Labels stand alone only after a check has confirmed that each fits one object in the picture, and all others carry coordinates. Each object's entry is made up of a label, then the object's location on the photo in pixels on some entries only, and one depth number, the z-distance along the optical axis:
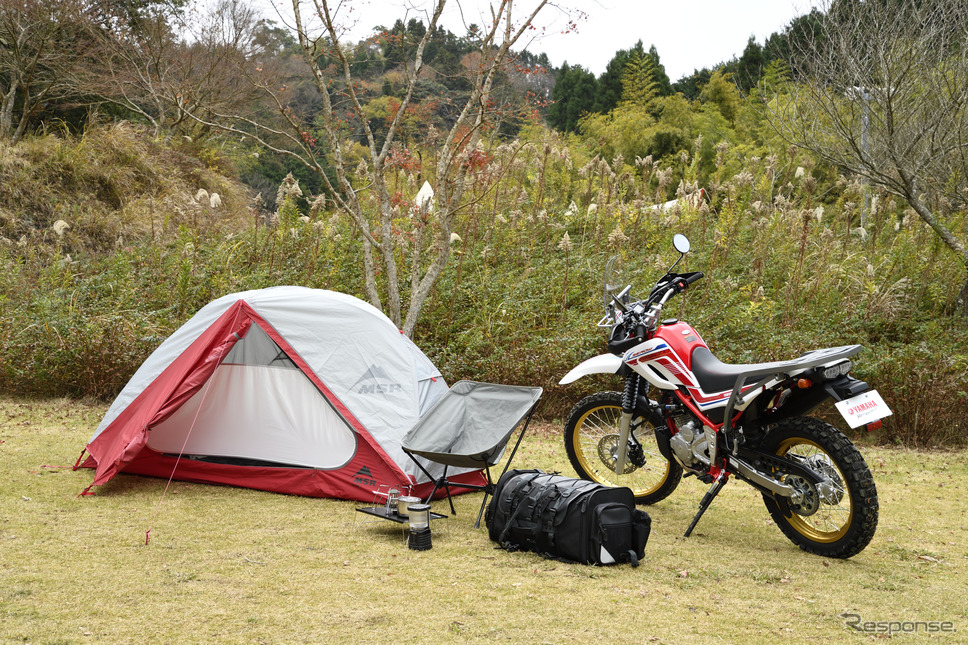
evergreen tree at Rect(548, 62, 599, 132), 21.42
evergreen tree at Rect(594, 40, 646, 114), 20.69
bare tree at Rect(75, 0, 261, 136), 12.79
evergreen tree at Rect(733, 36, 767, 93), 19.17
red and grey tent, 4.33
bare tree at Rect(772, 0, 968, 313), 7.28
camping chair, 3.84
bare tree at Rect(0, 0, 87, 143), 11.96
